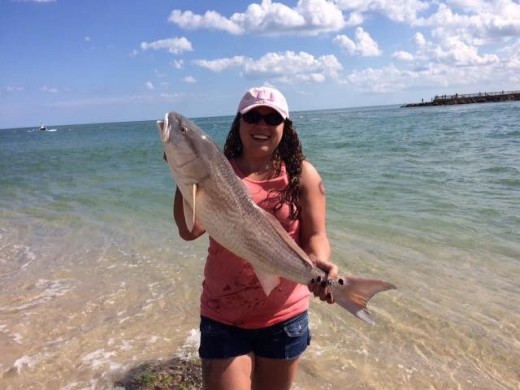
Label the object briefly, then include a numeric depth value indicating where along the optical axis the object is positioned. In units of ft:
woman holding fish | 9.74
